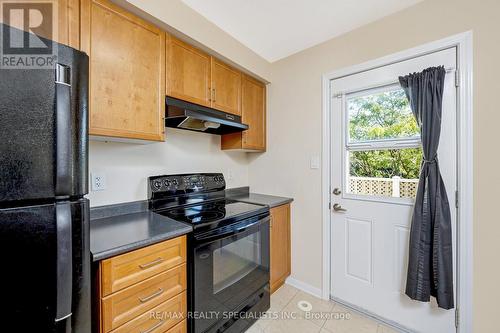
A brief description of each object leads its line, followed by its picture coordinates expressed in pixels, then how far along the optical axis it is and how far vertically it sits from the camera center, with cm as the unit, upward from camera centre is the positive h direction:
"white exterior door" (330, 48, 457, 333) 146 -18
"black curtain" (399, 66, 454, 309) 139 -36
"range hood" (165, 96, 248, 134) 150 +37
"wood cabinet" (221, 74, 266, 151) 215 +51
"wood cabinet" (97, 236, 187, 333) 96 -64
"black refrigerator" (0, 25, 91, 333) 61 -10
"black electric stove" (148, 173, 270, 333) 130 -61
